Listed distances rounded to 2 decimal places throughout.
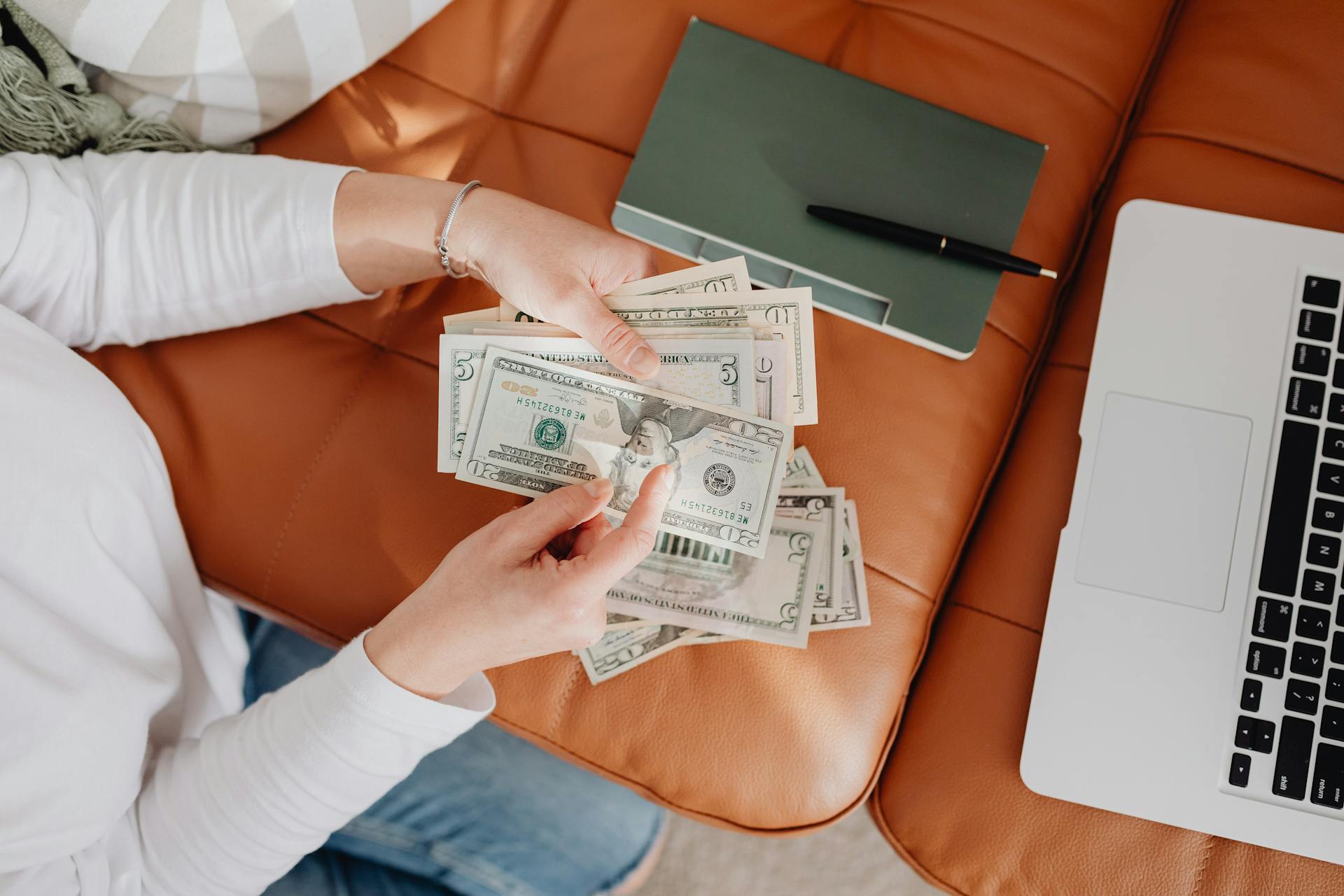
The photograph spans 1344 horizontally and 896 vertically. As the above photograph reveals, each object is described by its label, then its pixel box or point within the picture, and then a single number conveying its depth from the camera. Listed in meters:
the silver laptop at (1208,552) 0.96
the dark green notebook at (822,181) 1.07
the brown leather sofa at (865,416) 1.03
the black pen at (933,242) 1.05
